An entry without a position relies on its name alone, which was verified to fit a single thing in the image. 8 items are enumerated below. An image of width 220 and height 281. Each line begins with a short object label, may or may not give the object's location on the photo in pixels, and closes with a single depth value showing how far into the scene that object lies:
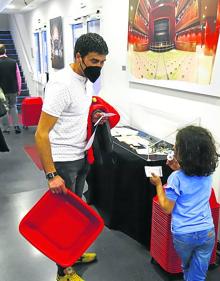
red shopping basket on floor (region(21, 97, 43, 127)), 4.88
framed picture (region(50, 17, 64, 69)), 4.61
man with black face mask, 1.29
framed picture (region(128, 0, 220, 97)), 1.75
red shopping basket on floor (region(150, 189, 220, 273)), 1.63
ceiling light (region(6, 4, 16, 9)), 5.89
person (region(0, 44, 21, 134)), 4.68
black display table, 1.90
